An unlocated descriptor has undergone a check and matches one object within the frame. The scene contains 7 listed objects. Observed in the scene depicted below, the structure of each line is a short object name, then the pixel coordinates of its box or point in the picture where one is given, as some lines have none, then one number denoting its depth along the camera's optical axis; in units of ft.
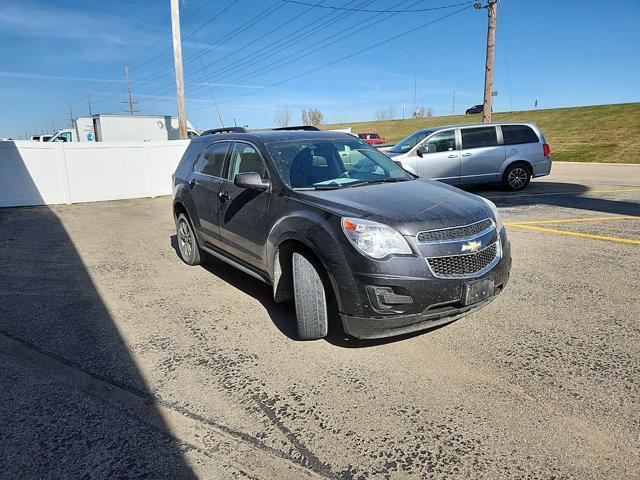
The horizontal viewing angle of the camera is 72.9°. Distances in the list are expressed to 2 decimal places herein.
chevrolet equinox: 10.03
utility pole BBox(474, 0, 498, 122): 61.77
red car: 131.03
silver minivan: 36.76
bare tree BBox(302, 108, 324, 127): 253.85
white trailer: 75.20
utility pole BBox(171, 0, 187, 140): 55.11
